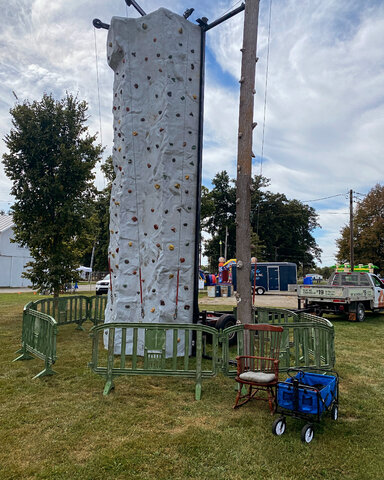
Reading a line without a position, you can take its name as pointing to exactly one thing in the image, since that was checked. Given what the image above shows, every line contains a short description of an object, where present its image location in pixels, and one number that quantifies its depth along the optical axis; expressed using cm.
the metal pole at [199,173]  819
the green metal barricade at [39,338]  623
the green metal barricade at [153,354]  541
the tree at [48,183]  1236
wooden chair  451
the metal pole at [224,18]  837
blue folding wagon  402
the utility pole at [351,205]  3356
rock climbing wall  799
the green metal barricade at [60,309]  899
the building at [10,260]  3706
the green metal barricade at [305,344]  540
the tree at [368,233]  3775
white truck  1398
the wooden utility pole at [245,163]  600
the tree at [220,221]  5878
